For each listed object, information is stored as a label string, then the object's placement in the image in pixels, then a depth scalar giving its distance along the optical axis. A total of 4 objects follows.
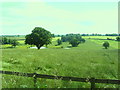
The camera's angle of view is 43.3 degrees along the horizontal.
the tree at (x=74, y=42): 149.62
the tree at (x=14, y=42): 140.80
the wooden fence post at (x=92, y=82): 8.51
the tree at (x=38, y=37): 69.53
